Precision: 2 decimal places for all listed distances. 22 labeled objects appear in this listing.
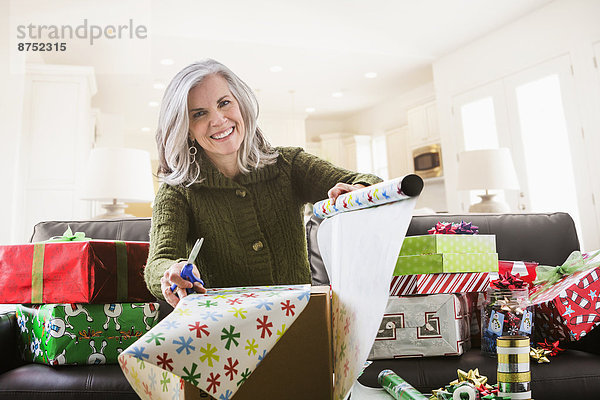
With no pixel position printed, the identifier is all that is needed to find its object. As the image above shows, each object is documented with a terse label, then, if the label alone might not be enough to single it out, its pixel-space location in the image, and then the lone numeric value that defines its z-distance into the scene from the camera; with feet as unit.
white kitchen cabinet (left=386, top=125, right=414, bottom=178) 23.48
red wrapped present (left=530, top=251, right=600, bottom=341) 4.01
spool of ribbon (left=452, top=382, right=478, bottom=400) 2.42
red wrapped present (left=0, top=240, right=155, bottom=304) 4.52
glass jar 3.75
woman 3.62
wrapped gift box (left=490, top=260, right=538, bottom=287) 4.60
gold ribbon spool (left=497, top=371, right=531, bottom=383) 2.29
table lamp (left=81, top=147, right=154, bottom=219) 9.92
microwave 20.44
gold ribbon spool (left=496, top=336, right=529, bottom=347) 2.26
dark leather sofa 3.84
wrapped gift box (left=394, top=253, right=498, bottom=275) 4.27
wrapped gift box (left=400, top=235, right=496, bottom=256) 4.33
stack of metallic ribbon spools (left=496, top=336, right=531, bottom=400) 2.27
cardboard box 2.21
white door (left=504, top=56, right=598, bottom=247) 14.19
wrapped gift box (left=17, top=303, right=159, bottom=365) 4.42
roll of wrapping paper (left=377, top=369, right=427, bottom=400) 2.61
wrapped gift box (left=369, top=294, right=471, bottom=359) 4.14
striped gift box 4.23
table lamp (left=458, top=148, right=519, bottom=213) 11.50
